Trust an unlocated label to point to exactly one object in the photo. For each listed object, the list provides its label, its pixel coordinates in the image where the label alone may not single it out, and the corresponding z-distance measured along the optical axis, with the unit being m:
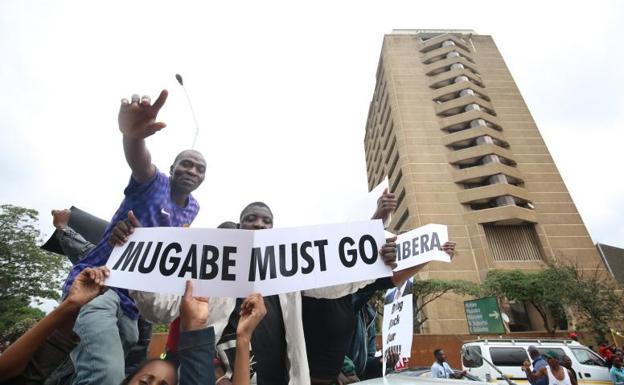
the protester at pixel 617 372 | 7.66
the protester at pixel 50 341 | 1.48
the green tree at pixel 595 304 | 20.97
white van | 8.95
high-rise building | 28.53
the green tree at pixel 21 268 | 25.14
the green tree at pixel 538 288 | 23.44
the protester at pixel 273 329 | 1.78
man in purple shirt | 1.65
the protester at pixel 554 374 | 6.46
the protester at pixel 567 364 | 7.28
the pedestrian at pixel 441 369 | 7.40
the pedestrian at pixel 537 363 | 6.93
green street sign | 18.69
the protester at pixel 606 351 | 12.20
